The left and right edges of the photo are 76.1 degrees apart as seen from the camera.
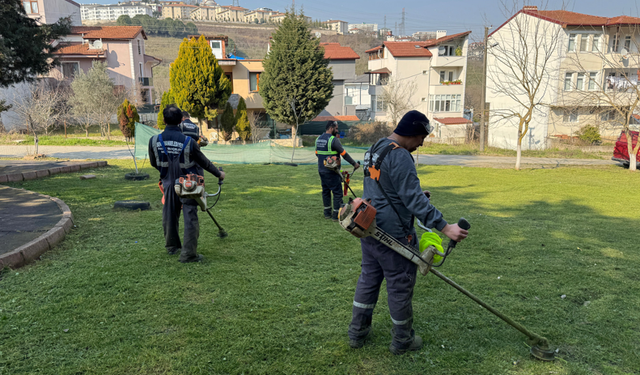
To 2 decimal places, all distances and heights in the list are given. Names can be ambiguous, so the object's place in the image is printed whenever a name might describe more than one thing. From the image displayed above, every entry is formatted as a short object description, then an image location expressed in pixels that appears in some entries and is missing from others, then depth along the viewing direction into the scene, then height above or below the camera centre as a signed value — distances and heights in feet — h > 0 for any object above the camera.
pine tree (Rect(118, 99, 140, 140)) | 86.08 +0.97
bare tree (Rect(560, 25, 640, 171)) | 94.67 +11.85
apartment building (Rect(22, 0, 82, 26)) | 123.95 +36.19
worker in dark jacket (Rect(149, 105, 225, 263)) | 16.25 -1.67
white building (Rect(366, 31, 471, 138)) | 131.85 +13.37
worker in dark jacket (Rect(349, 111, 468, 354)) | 9.93 -2.58
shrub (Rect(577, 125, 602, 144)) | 94.02 -4.38
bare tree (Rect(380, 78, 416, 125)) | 119.34 +7.41
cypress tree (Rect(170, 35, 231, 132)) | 86.28 +9.32
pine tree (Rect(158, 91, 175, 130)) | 89.59 +5.16
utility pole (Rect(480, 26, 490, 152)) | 82.68 +7.20
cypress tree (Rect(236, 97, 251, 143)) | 92.12 -0.53
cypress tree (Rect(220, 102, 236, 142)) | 92.73 +0.29
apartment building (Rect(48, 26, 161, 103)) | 119.96 +20.80
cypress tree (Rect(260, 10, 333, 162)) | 88.02 +9.92
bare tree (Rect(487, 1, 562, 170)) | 94.38 +11.58
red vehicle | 56.24 -4.80
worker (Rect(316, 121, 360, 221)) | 25.30 -2.98
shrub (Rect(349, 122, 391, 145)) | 103.45 -3.16
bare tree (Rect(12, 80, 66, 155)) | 55.71 +1.77
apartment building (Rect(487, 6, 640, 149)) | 94.38 +10.00
